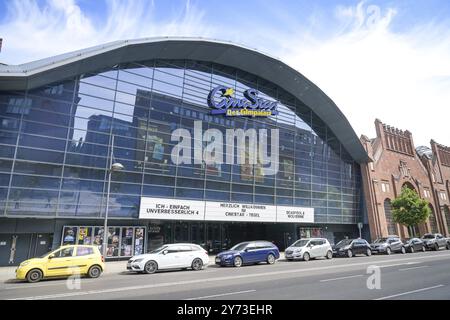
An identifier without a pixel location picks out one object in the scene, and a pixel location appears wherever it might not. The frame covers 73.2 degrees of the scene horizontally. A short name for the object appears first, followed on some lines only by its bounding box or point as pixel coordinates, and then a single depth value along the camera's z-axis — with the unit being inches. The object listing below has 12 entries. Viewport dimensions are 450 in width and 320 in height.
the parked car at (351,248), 993.3
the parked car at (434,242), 1320.3
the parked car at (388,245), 1121.4
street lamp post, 721.3
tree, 1441.9
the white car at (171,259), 629.0
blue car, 741.9
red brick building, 1482.5
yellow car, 522.3
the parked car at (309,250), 878.4
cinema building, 801.6
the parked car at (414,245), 1213.1
